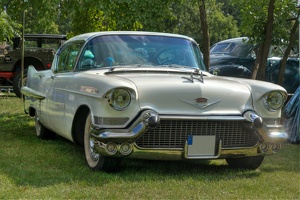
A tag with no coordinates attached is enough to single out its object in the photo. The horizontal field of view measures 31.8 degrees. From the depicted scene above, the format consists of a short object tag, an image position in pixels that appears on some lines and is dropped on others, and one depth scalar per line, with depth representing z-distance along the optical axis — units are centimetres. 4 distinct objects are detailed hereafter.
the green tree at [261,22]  1053
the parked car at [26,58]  1503
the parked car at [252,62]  1185
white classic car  488
